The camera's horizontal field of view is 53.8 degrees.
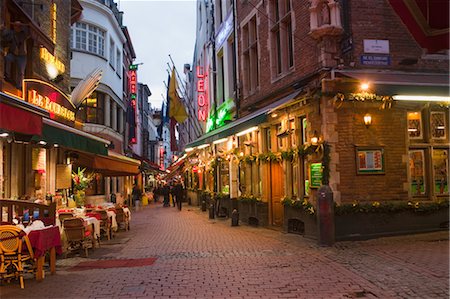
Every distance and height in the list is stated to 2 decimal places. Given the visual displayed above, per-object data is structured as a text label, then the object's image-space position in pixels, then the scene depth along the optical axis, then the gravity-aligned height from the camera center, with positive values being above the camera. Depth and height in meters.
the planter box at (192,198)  30.48 -1.50
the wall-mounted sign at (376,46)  11.08 +3.20
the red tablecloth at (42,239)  7.60 -1.04
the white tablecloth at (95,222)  10.96 -1.10
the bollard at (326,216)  10.43 -0.97
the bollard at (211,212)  19.42 -1.56
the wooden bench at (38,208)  8.86 -0.59
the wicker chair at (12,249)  7.22 -1.12
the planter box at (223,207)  19.42 -1.37
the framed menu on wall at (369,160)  10.97 +0.35
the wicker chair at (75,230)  10.07 -1.16
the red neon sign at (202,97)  27.88 +5.04
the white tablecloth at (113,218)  13.60 -1.23
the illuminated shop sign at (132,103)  37.16 +6.38
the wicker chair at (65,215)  10.78 -0.87
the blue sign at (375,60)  11.05 +2.86
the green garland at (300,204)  11.47 -0.80
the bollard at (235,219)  16.05 -1.54
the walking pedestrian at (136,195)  29.03 -1.15
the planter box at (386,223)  10.77 -1.23
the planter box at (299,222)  11.43 -1.31
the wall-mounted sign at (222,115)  20.50 +3.16
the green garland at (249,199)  15.69 -0.82
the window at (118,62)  31.70 +8.47
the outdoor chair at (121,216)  15.03 -1.30
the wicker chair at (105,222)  13.05 -1.30
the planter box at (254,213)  15.08 -1.31
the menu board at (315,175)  11.23 +0.00
